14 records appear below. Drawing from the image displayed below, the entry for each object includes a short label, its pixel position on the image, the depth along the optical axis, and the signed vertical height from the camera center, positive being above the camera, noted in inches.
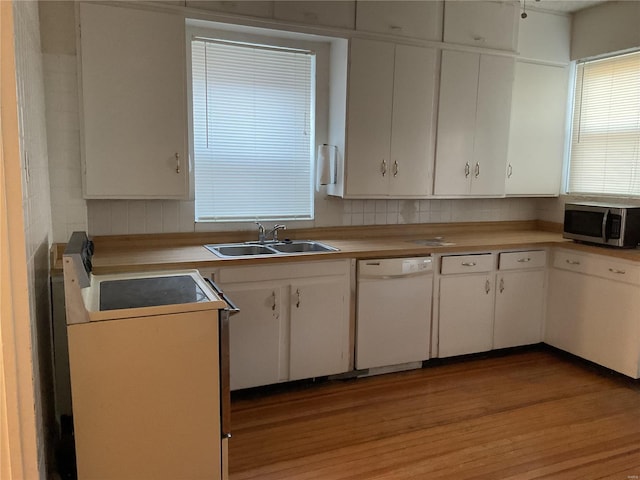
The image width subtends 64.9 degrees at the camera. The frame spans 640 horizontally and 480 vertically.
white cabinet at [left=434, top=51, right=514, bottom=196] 147.1 +17.8
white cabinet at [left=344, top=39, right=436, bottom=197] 136.5 +17.4
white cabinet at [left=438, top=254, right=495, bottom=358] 140.3 -34.6
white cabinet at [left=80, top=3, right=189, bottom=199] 109.4 +16.9
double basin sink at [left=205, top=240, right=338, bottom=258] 128.6 -17.9
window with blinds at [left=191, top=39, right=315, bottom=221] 132.3 +13.1
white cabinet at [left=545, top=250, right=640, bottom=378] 130.9 -34.9
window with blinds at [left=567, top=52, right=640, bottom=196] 151.2 +17.5
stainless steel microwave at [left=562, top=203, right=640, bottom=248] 133.6 -10.9
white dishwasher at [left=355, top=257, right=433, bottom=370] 130.2 -34.4
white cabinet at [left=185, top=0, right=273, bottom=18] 118.5 +41.4
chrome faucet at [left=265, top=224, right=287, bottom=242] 136.9 -14.2
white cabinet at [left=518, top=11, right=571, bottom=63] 157.8 +46.5
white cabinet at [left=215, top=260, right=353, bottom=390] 117.6 -34.2
